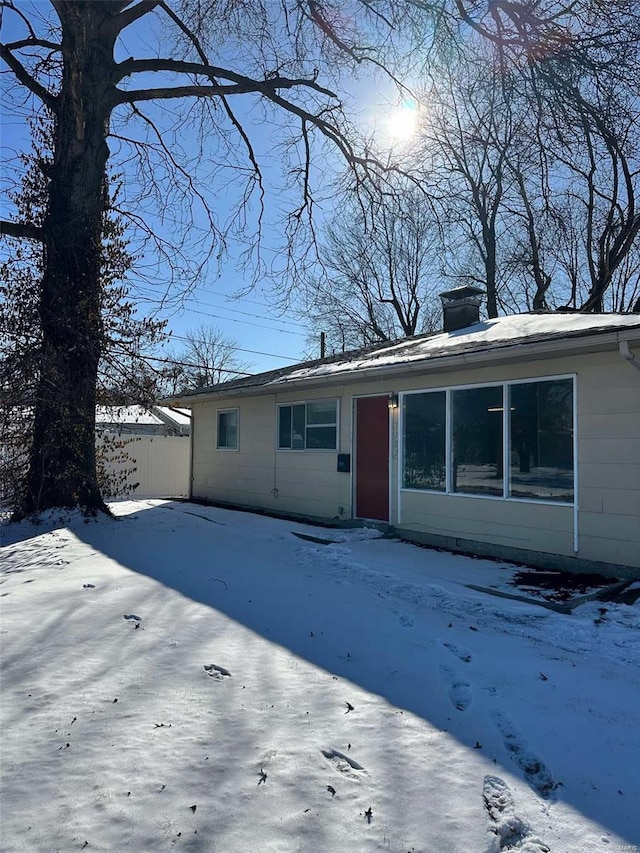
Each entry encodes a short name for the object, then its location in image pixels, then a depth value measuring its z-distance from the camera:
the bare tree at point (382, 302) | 24.45
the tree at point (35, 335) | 7.96
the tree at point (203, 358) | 38.33
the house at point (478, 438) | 6.09
